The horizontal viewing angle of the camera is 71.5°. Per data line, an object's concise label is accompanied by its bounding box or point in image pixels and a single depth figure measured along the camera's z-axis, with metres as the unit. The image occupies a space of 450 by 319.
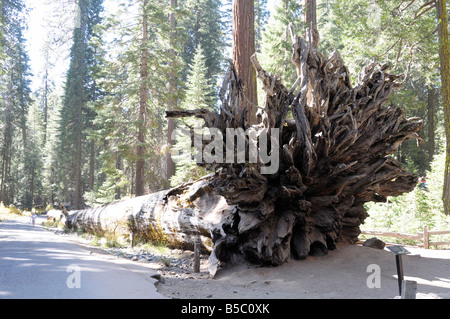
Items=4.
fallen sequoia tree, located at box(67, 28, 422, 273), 5.96
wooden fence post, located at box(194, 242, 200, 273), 6.61
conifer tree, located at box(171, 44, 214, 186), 18.05
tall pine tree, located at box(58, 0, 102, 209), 31.72
